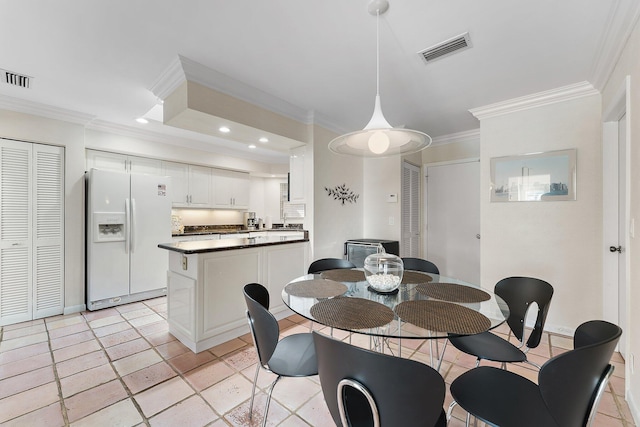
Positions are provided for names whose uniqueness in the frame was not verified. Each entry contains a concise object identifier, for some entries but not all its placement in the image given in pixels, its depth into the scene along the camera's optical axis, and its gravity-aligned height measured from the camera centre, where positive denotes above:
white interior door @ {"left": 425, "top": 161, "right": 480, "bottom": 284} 4.05 -0.09
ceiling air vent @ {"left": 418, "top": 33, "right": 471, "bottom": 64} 1.99 +1.27
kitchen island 2.43 -0.69
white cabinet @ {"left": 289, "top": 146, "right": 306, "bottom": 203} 3.59 +0.51
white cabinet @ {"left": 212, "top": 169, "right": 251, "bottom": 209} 5.25 +0.48
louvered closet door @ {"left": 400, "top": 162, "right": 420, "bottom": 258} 4.11 +0.05
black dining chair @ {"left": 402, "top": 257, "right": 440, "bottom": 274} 2.46 -0.48
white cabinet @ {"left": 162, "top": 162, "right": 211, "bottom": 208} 4.61 +0.52
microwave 3.70 -0.48
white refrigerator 3.42 -0.31
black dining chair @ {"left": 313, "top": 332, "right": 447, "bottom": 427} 0.84 -0.55
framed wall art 2.71 +0.39
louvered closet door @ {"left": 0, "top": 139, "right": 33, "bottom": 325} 2.96 -0.22
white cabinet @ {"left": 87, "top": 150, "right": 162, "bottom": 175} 3.79 +0.75
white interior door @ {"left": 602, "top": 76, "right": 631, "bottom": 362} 2.33 -0.02
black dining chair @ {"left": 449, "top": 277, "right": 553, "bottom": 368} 1.53 -0.69
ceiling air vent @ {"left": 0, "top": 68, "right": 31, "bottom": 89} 2.44 +1.24
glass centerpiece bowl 1.70 -0.38
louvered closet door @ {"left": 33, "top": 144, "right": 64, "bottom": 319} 3.15 -0.22
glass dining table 1.22 -0.51
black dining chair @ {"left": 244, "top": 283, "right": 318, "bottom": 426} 1.31 -0.79
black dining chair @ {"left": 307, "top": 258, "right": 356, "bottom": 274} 2.45 -0.48
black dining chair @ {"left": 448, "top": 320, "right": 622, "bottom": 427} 0.90 -0.67
